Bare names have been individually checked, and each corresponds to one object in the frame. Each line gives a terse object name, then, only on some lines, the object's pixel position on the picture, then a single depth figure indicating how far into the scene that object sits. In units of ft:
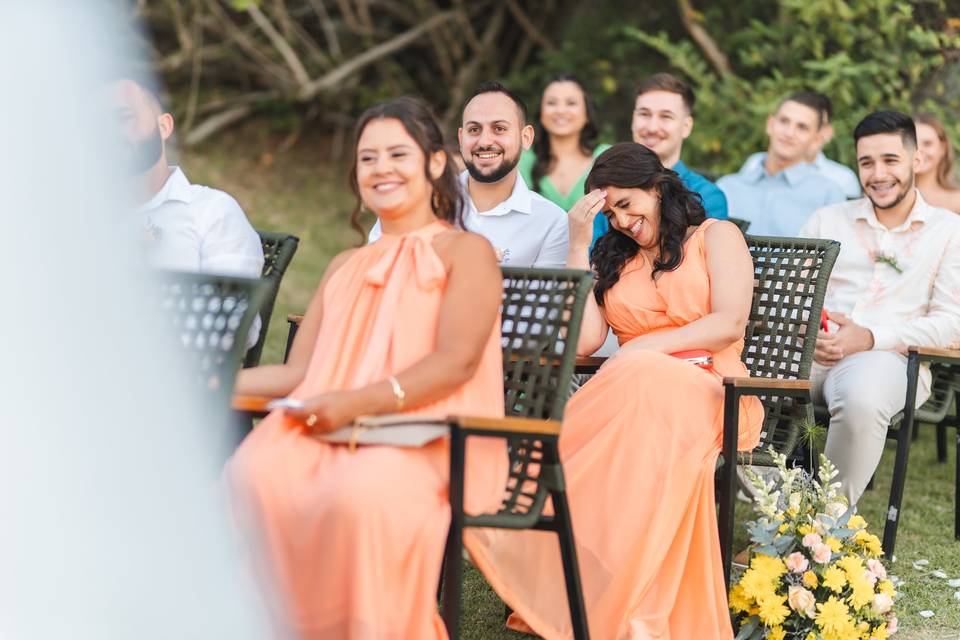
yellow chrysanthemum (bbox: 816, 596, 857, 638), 21.68
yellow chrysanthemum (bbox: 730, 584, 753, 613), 22.68
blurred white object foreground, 15.34
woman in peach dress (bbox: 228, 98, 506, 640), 17.43
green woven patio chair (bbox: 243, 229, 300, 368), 23.62
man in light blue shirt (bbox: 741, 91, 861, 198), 40.50
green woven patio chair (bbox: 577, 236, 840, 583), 25.05
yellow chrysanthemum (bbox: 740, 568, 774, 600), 22.30
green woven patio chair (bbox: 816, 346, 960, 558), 27.76
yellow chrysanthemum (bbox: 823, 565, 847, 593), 21.91
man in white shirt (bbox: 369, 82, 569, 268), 28.84
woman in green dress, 38.60
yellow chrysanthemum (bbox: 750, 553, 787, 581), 22.41
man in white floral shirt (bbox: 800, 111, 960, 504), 28.09
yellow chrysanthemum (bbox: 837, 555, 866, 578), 22.09
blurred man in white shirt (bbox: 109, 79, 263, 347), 24.82
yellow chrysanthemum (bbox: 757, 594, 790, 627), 21.97
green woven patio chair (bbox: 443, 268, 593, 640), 17.88
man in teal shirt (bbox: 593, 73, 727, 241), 34.76
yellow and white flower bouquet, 21.94
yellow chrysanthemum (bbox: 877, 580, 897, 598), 22.27
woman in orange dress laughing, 21.77
